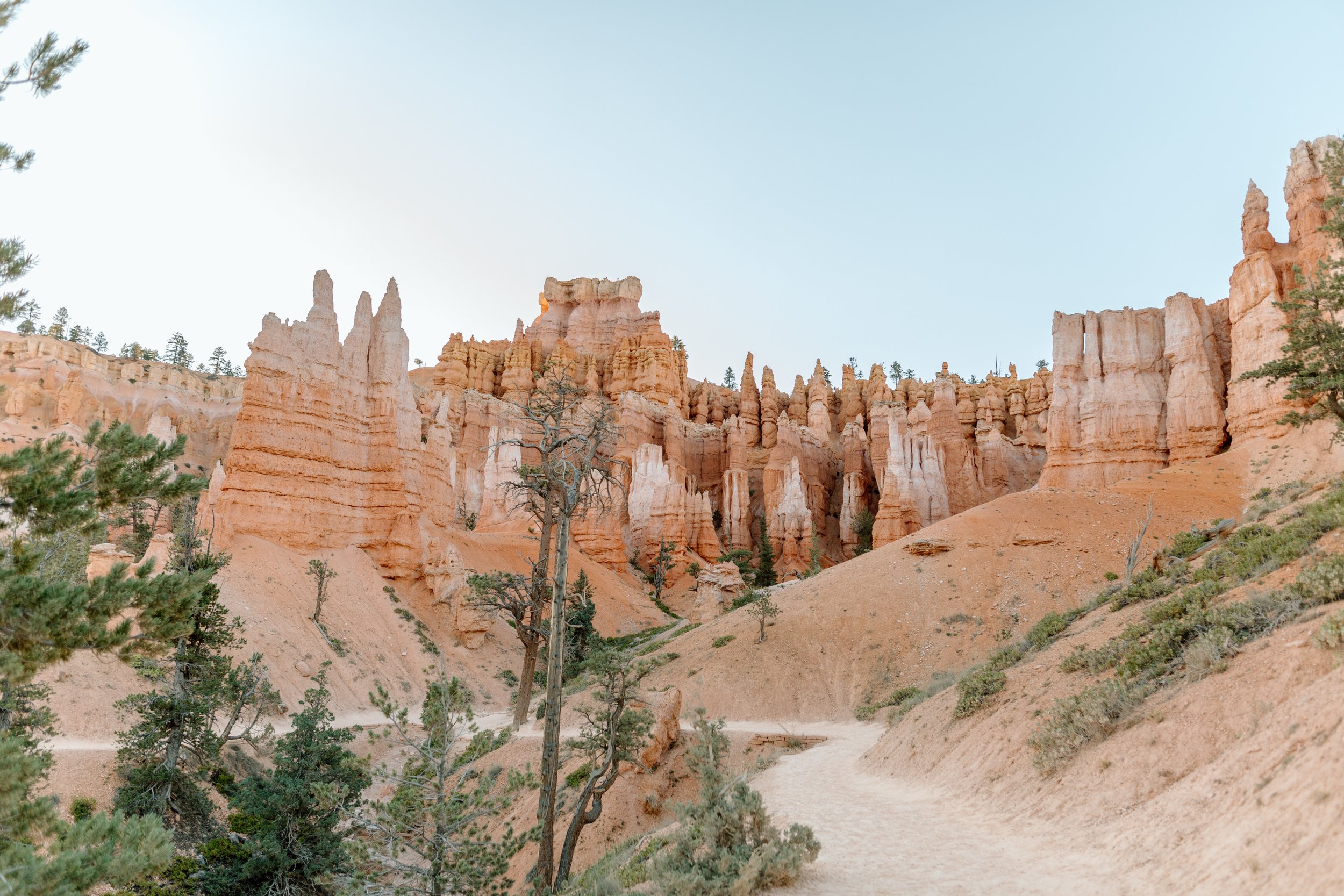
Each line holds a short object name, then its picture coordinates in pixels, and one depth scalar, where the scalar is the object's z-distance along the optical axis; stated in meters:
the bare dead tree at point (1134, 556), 25.65
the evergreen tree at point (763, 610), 35.03
